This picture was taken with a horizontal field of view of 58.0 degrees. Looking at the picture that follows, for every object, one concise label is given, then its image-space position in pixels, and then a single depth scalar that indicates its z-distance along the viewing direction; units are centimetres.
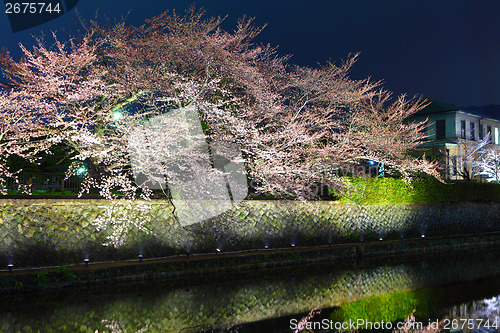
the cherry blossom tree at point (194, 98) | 1636
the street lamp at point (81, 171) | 1843
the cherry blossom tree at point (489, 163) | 4462
